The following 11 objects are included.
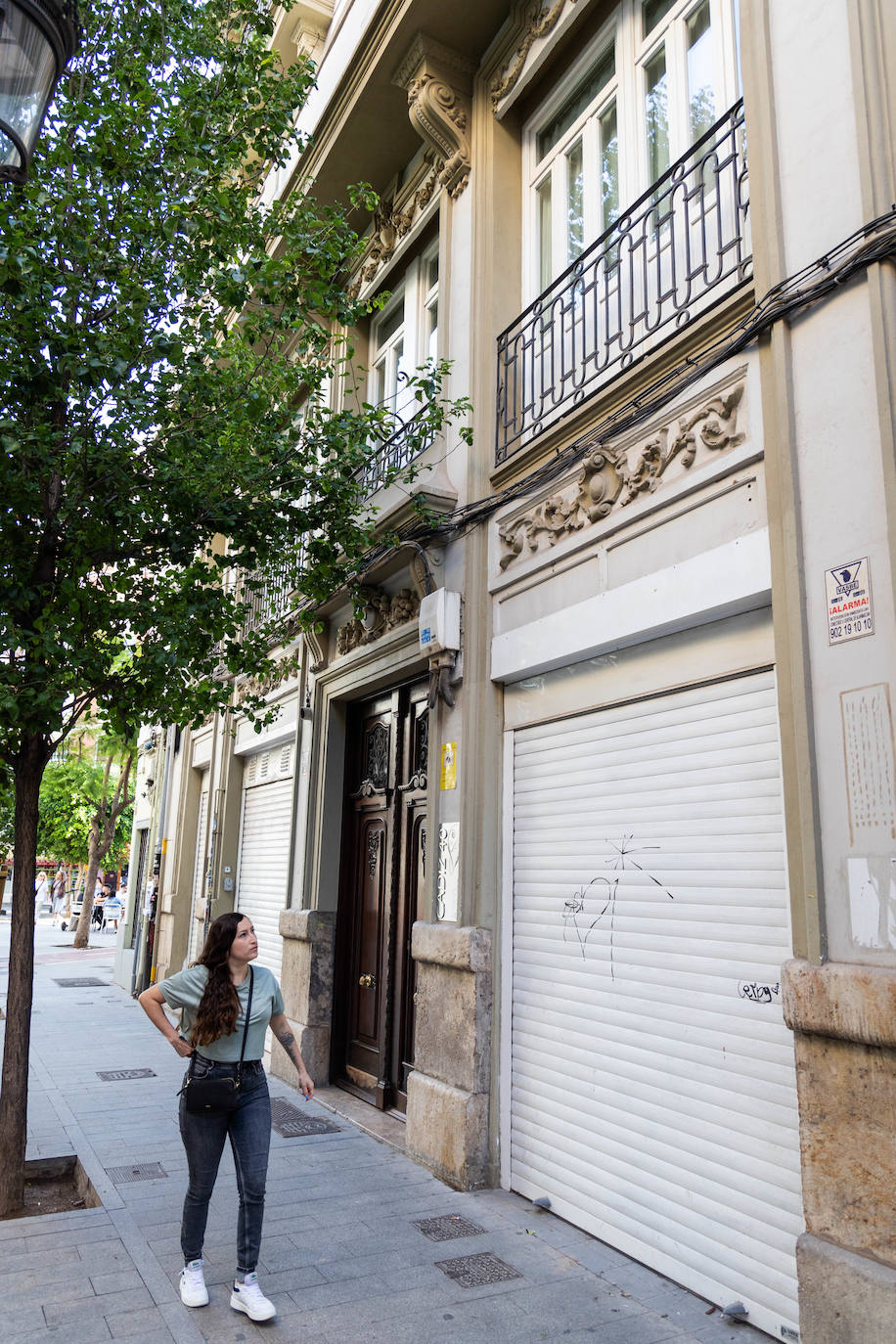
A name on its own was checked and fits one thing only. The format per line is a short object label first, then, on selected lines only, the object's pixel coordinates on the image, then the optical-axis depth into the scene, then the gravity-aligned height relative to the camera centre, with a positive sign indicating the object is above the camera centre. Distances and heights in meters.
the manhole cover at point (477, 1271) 4.30 -1.81
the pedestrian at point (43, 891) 47.99 -1.39
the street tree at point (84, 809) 23.59 +1.76
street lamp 3.25 +2.80
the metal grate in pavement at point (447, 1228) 4.82 -1.81
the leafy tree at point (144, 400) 5.41 +2.92
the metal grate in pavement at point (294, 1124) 6.93 -1.87
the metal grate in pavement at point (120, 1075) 8.72 -1.92
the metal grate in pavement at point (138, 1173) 5.79 -1.87
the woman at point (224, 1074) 3.92 -0.86
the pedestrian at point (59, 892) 52.51 -1.49
